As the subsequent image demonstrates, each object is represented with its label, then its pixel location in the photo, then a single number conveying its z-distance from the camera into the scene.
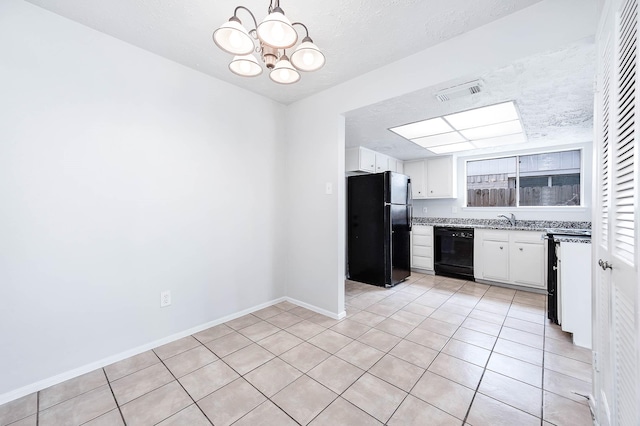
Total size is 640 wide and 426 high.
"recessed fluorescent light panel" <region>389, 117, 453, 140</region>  2.98
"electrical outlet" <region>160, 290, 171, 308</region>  2.19
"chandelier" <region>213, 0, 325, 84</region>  1.22
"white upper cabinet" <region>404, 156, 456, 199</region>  4.67
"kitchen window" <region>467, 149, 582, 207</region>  3.93
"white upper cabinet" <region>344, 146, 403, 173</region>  4.05
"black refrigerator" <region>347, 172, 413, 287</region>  3.69
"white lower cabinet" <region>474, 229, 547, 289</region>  3.50
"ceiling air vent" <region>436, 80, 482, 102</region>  2.04
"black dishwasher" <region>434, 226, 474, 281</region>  4.11
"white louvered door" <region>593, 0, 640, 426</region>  0.84
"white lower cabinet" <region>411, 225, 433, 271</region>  4.47
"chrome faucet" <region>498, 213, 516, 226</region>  4.19
